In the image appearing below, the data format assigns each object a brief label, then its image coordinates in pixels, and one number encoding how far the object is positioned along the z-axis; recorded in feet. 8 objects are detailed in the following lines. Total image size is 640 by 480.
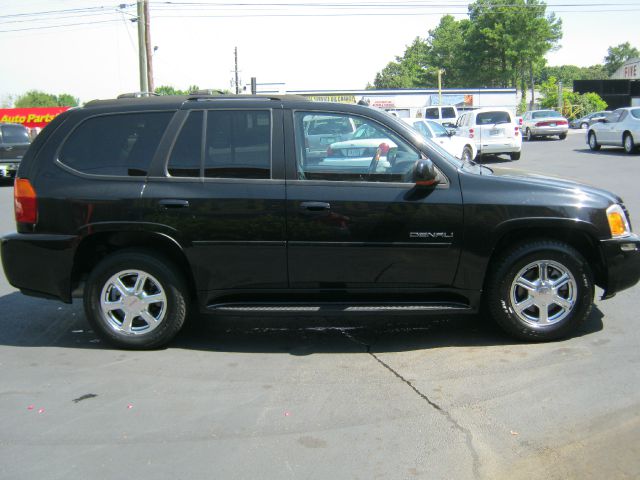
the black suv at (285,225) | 15.26
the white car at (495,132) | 69.97
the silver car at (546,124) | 106.11
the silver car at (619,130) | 66.95
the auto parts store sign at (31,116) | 139.13
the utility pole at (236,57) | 241.35
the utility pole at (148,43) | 92.17
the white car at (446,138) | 59.77
